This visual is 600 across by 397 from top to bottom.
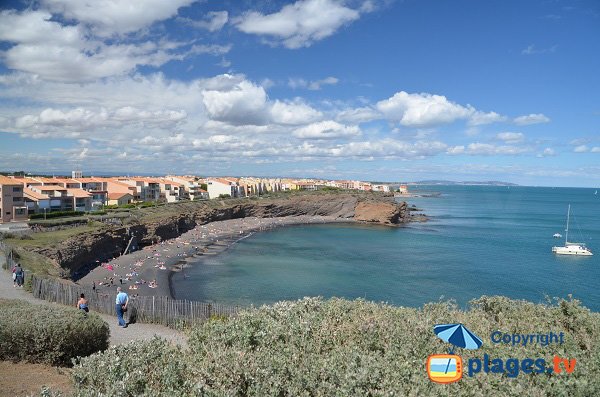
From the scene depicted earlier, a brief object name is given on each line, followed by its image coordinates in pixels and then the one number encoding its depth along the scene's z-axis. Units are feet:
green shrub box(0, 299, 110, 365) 30.68
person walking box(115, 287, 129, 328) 50.90
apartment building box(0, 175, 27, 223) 176.14
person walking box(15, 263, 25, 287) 68.49
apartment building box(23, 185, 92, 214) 197.98
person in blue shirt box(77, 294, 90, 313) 50.67
